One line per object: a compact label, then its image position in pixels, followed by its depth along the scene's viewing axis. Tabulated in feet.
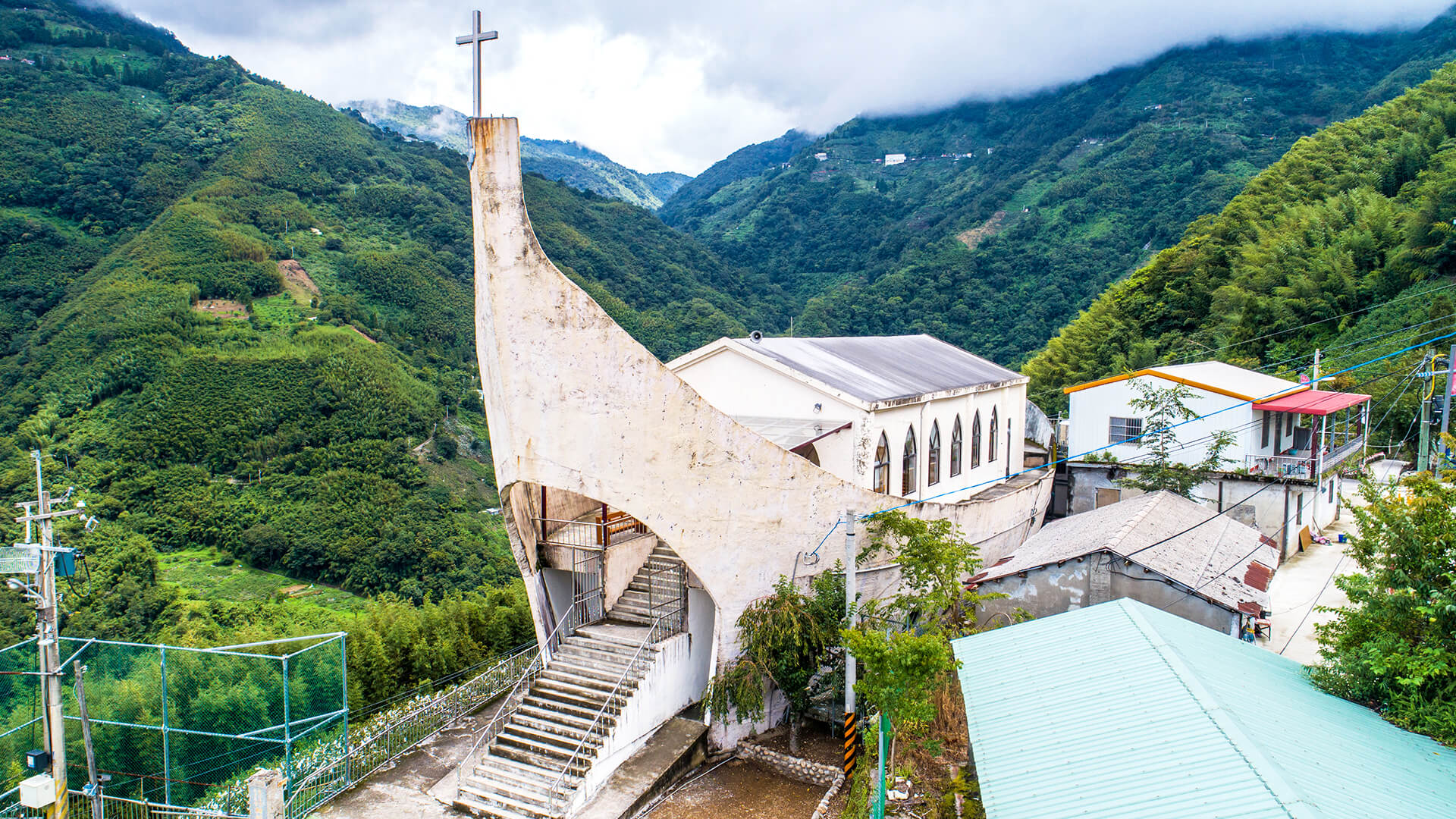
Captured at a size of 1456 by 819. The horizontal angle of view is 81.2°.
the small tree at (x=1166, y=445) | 73.36
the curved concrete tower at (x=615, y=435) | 44.06
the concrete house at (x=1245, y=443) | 72.43
